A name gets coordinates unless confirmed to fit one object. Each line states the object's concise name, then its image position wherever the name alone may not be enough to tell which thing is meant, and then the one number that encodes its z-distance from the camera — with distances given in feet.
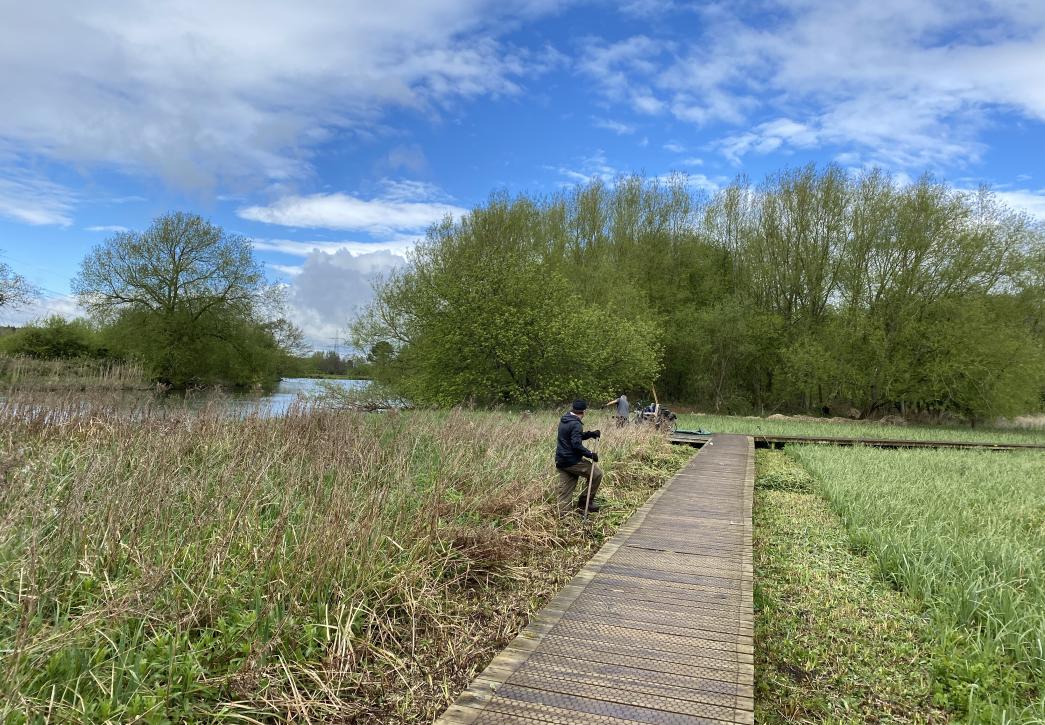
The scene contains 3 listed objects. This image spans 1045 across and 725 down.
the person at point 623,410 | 51.40
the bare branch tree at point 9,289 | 83.15
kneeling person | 22.26
